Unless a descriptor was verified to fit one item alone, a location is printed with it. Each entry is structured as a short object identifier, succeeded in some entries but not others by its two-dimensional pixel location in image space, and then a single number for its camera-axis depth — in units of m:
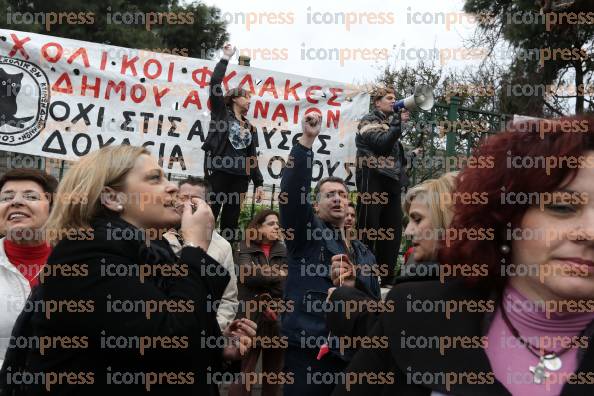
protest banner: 7.35
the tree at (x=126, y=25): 17.94
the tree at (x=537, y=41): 14.41
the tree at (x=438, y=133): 7.28
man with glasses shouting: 3.70
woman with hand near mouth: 2.23
